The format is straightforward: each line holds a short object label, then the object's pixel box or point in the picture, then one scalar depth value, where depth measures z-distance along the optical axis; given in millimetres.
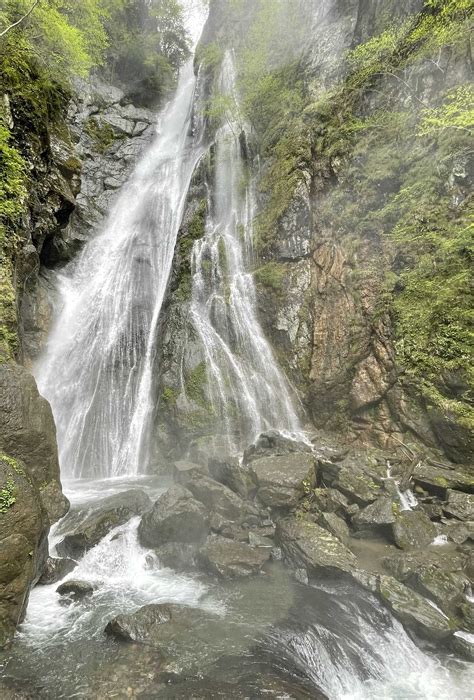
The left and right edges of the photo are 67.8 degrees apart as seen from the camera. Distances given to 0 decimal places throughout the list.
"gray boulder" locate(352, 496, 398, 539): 7953
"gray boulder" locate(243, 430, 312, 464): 10820
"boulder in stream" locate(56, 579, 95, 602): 6534
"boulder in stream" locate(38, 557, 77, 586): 6793
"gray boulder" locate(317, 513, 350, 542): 7840
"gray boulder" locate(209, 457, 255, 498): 9266
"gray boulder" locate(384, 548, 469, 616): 5973
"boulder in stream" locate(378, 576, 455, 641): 5508
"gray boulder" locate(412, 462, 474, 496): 8836
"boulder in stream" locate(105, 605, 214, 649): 5508
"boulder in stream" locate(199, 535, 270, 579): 7020
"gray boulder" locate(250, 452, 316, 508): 8594
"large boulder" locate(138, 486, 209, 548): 7855
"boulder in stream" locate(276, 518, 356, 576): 6859
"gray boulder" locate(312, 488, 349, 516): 8602
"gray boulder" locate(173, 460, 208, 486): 10016
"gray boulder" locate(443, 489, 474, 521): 8109
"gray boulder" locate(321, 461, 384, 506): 8727
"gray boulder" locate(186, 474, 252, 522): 8516
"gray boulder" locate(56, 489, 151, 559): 7629
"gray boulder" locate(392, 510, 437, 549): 7547
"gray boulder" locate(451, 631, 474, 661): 5289
